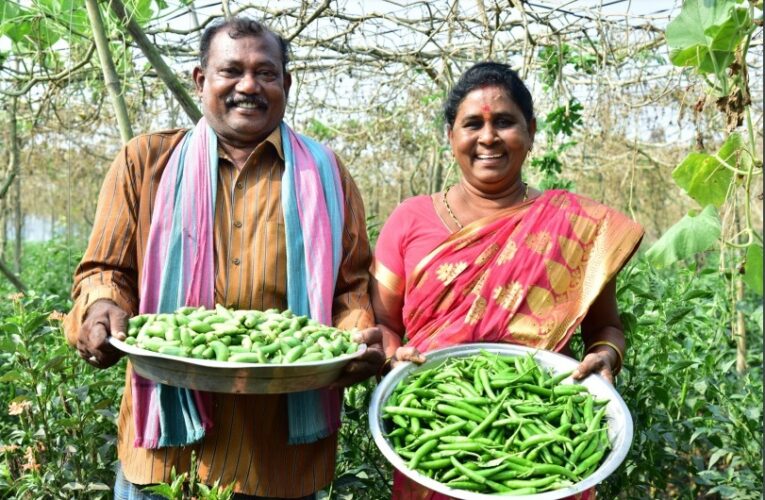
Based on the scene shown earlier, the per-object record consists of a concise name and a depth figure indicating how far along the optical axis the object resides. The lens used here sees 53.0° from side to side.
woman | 2.34
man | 2.16
